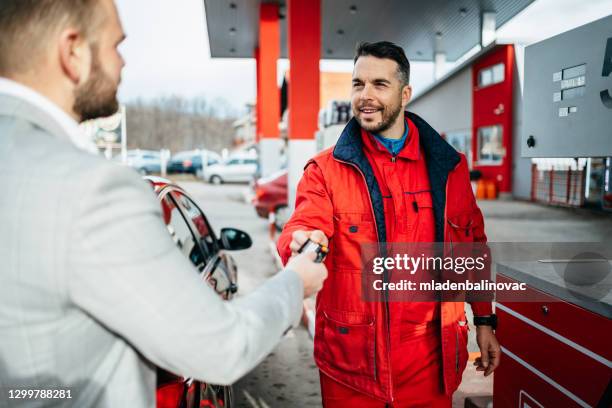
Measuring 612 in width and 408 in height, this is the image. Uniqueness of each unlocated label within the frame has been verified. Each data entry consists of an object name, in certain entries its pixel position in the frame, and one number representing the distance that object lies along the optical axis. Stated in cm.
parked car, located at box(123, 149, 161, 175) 4445
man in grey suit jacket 97
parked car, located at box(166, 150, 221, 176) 4469
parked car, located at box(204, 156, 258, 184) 3497
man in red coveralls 213
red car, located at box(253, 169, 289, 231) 1249
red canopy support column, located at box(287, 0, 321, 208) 881
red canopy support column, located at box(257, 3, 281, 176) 1591
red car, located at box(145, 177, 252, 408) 206
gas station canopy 1616
